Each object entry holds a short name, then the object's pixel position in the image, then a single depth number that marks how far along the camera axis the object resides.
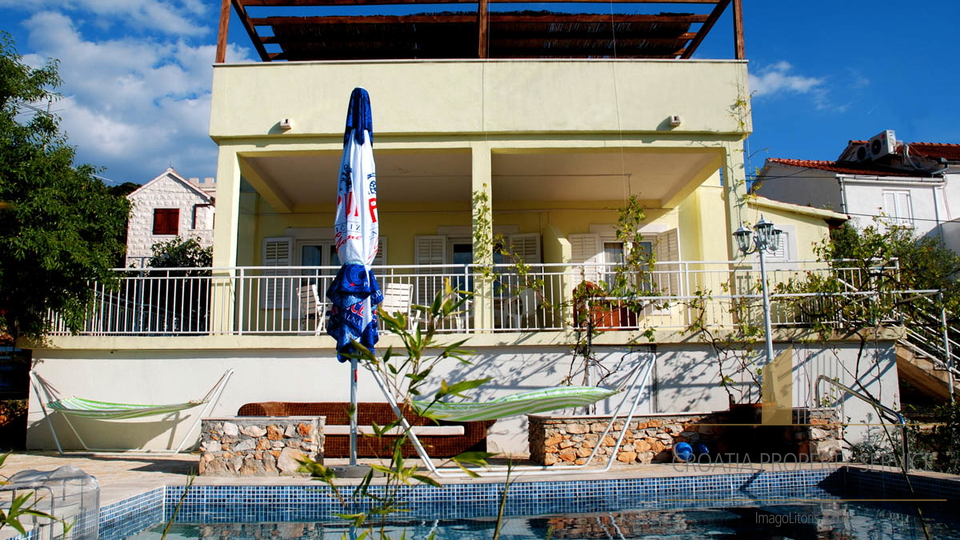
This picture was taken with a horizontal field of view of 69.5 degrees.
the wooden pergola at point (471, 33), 10.38
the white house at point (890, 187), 21.08
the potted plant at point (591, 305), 8.38
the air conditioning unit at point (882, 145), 23.33
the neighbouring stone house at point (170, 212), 27.00
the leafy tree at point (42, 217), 7.91
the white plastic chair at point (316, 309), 8.72
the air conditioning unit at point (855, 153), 24.45
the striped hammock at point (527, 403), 5.93
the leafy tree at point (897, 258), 9.02
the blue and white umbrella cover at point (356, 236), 6.15
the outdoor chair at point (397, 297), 9.11
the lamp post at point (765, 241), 7.99
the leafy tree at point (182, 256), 13.19
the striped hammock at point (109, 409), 7.75
